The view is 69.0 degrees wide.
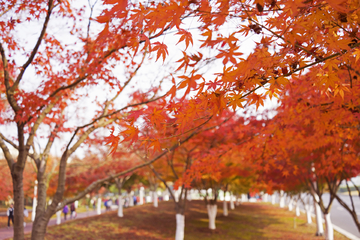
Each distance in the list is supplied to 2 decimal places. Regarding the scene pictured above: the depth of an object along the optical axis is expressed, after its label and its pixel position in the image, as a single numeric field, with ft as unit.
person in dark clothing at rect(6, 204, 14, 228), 54.54
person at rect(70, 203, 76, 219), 80.00
